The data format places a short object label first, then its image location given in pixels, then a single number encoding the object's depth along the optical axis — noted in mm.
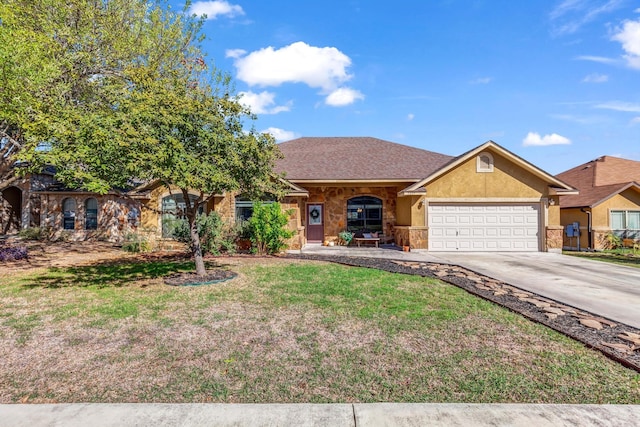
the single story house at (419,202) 15562
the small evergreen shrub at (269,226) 13664
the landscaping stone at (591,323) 5574
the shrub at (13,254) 12656
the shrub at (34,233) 19391
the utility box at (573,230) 19875
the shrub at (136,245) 14984
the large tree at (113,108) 6941
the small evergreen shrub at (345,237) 17625
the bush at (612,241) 18703
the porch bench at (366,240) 17312
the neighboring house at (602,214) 18969
